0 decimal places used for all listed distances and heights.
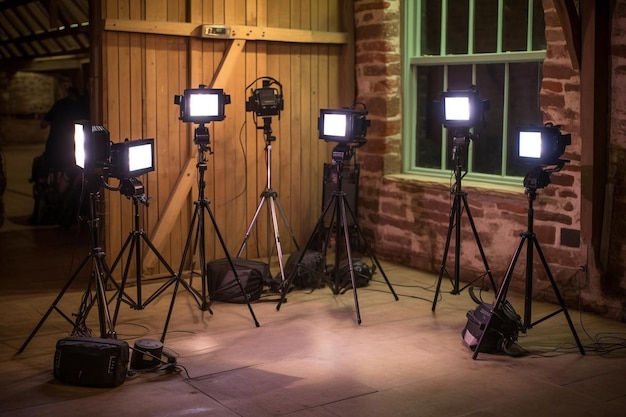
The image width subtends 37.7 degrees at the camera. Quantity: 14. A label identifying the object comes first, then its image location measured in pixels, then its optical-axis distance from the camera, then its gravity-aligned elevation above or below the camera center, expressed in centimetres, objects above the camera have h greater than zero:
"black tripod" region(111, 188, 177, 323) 537 -91
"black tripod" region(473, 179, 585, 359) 526 -94
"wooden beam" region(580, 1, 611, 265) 587 +5
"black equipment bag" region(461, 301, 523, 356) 528 -121
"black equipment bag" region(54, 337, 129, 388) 469 -125
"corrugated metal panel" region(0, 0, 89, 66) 1289 +147
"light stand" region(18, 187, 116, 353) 509 -87
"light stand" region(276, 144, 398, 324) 631 -65
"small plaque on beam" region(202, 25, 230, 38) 727 +70
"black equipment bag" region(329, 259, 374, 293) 697 -119
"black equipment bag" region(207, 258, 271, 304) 652 -116
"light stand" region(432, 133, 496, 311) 630 -66
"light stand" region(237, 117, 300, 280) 711 -63
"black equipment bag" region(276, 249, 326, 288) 688 -114
